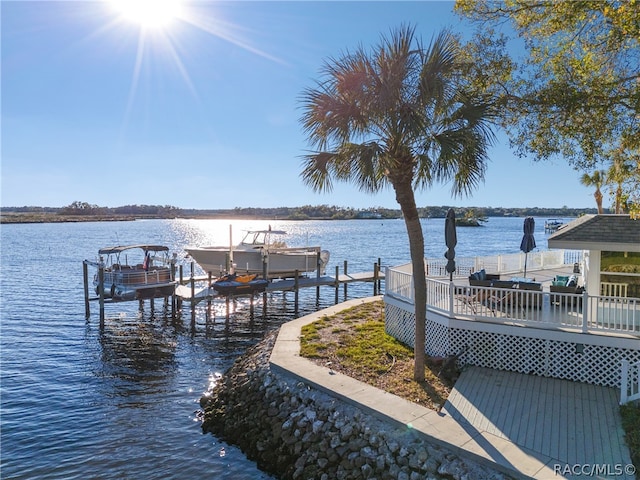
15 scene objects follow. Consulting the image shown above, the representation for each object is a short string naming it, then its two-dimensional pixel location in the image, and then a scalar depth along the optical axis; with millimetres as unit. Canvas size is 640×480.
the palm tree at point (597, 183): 23625
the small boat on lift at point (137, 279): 20391
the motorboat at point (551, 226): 83450
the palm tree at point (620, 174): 9258
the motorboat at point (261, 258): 25391
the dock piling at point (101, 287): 19953
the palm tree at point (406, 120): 8227
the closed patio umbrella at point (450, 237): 11094
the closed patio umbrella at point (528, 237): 14609
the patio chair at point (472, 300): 10586
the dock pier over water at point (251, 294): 20156
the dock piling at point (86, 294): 21938
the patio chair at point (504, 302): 10237
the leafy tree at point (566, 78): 9109
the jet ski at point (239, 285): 20188
